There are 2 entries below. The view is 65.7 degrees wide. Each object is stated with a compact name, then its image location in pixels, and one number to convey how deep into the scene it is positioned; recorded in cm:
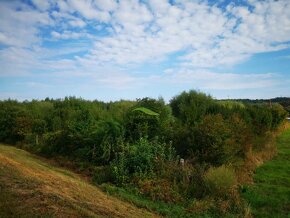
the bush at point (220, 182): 681
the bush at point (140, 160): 764
